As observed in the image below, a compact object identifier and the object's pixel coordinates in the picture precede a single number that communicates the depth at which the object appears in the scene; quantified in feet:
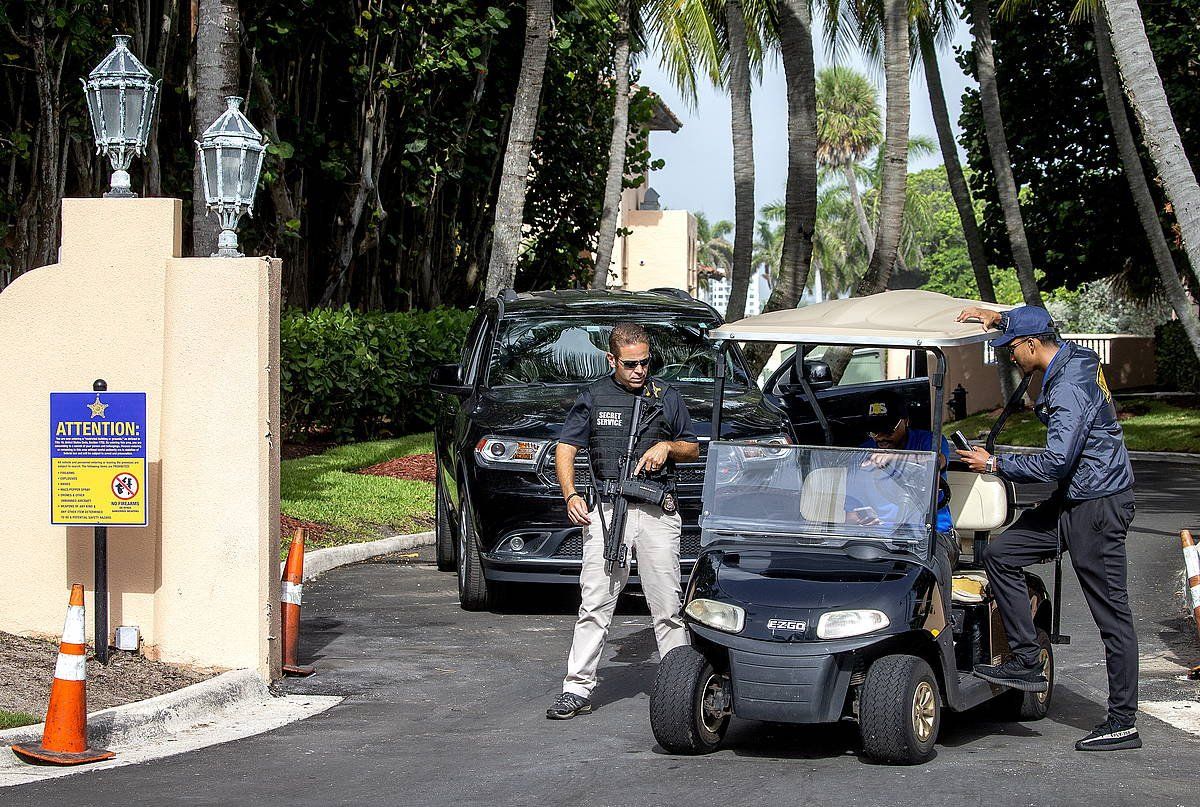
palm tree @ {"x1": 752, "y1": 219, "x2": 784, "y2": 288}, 402.11
